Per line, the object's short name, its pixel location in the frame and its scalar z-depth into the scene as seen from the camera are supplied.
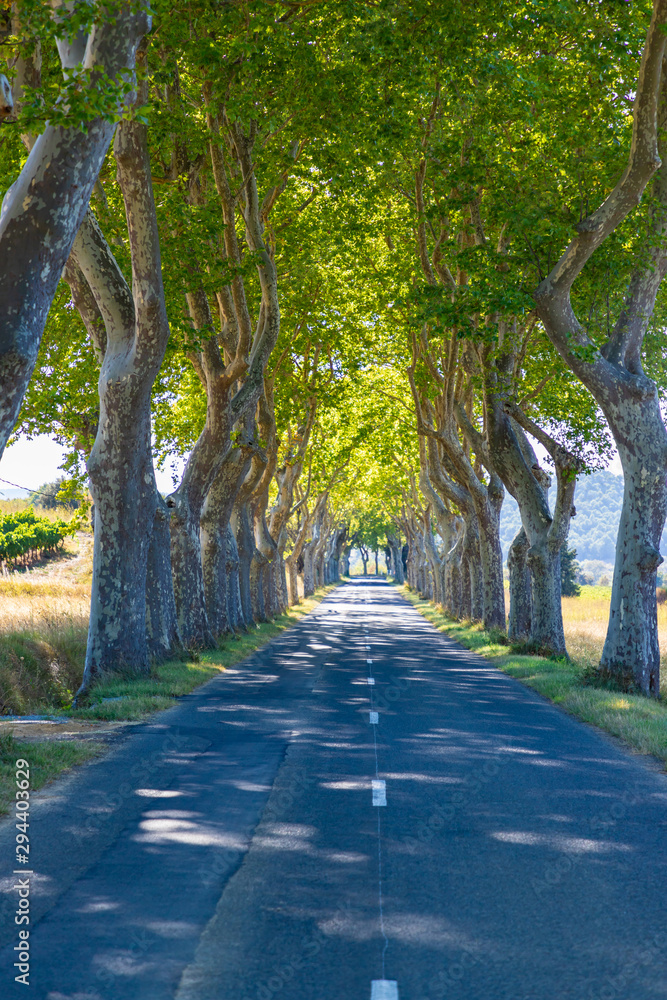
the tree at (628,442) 28.69
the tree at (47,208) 14.78
